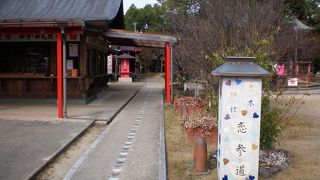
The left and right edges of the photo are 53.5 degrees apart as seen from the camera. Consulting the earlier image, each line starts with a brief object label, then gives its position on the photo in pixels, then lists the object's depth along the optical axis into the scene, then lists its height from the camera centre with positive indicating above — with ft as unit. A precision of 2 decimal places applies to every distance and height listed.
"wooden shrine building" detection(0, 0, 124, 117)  42.21 +1.64
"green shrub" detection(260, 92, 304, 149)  19.19 -3.09
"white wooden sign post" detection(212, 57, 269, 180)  15.06 -2.34
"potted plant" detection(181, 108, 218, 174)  23.39 -4.06
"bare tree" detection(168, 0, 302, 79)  26.94 +4.46
